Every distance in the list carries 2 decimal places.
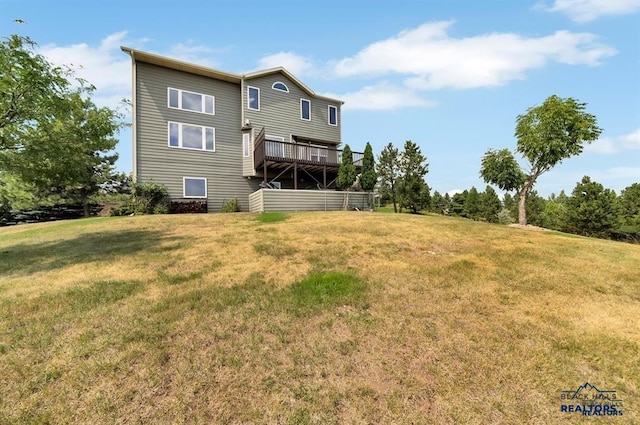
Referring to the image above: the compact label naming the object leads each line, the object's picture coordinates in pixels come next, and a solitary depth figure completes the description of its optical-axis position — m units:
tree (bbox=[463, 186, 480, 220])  35.34
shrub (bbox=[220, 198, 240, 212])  16.86
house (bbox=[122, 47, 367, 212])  15.68
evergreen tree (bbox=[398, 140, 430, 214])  21.84
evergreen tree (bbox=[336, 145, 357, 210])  17.22
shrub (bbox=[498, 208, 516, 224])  34.56
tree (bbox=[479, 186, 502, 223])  33.69
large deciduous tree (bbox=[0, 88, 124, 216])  7.43
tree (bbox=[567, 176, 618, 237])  25.33
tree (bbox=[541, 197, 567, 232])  28.25
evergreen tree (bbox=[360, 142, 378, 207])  17.55
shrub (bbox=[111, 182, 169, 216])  14.77
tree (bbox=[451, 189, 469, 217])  38.22
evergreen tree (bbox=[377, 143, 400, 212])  24.17
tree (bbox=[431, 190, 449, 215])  40.06
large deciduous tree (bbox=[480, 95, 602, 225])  18.72
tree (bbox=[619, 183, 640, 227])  31.34
